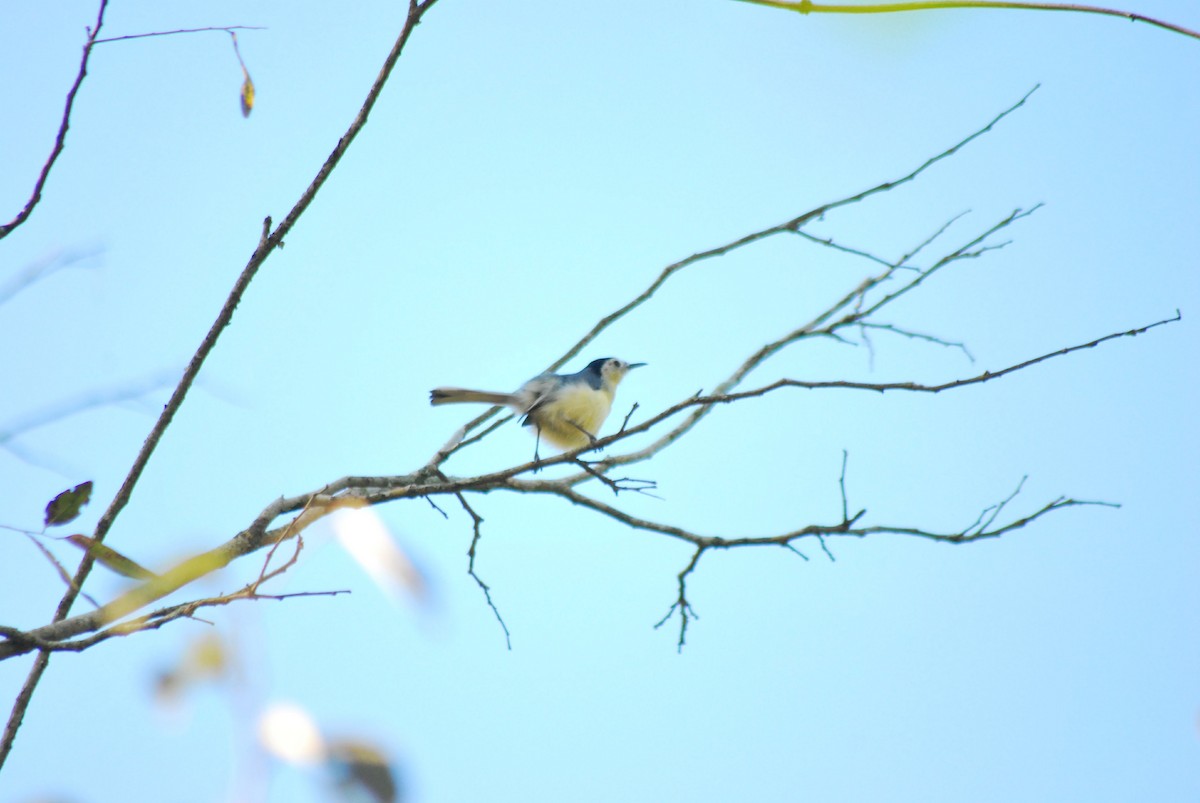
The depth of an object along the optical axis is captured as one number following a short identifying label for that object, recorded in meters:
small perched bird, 13.31
